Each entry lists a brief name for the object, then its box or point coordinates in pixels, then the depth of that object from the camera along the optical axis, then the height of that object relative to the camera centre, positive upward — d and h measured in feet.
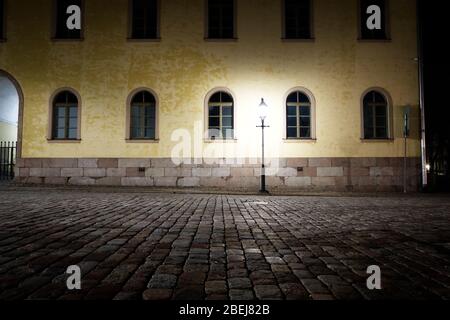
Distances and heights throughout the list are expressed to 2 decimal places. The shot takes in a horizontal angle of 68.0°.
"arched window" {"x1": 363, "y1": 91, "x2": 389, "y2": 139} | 48.75 +8.11
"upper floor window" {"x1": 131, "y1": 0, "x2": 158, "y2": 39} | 49.34 +22.41
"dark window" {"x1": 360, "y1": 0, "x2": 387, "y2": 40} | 49.37 +21.67
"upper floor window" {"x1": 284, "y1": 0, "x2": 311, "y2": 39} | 49.47 +22.60
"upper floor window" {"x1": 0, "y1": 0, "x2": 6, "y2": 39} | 48.88 +22.09
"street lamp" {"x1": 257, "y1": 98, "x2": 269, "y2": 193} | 44.27 +7.71
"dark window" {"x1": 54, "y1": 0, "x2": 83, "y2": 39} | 49.21 +22.17
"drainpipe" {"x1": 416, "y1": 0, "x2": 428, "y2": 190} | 46.85 +10.18
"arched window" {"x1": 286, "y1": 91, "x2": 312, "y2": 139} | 48.44 +7.73
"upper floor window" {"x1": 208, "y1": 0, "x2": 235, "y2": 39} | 49.29 +22.47
